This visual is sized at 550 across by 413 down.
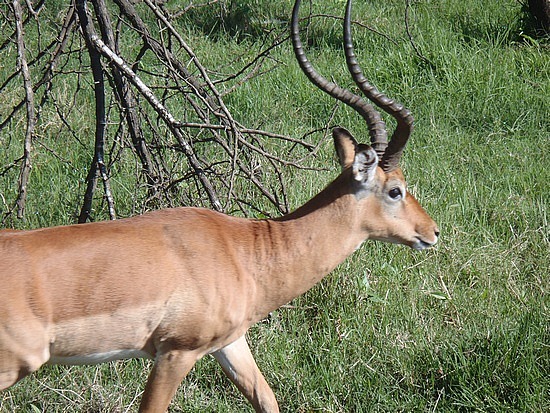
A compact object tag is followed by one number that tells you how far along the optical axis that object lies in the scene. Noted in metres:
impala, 6.40
